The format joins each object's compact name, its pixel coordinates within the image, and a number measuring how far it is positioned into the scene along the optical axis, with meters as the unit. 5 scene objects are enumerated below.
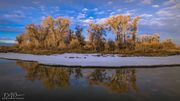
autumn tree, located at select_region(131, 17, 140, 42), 19.02
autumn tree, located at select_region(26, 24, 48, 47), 22.48
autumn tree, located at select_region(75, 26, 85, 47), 24.84
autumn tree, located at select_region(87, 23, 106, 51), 23.01
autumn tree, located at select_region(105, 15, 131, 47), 19.81
